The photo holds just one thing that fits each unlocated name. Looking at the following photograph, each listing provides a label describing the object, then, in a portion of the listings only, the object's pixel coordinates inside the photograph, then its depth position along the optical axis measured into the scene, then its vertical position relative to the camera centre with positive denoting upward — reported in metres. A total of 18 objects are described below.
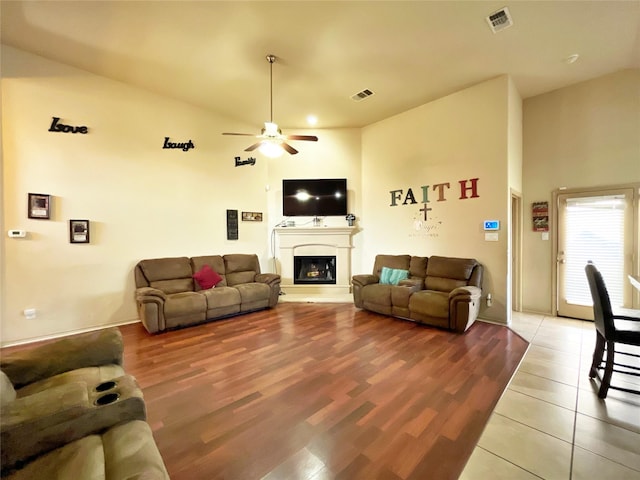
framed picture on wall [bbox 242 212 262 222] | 5.64 +0.47
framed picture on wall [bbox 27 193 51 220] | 3.46 +0.44
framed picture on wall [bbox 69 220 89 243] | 3.74 +0.11
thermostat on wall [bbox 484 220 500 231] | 4.05 +0.19
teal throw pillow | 4.64 -0.68
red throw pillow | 4.55 -0.69
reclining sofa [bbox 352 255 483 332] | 3.62 -0.84
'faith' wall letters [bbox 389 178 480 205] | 4.31 +0.81
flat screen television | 5.92 +0.91
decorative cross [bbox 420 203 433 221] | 4.87 +0.50
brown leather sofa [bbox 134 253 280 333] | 3.71 -0.85
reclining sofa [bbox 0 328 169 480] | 0.97 -0.82
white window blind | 3.87 -0.10
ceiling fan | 3.60 +1.36
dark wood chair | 2.11 -0.74
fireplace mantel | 5.92 -0.28
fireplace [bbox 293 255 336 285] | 6.00 -0.74
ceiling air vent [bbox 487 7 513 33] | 2.80 +2.39
